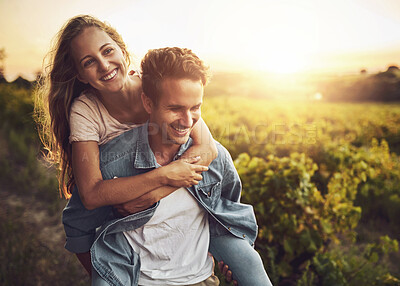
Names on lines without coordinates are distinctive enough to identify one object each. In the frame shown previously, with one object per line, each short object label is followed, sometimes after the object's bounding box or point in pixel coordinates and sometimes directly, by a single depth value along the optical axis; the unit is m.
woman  1.77
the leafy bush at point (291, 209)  3.16
